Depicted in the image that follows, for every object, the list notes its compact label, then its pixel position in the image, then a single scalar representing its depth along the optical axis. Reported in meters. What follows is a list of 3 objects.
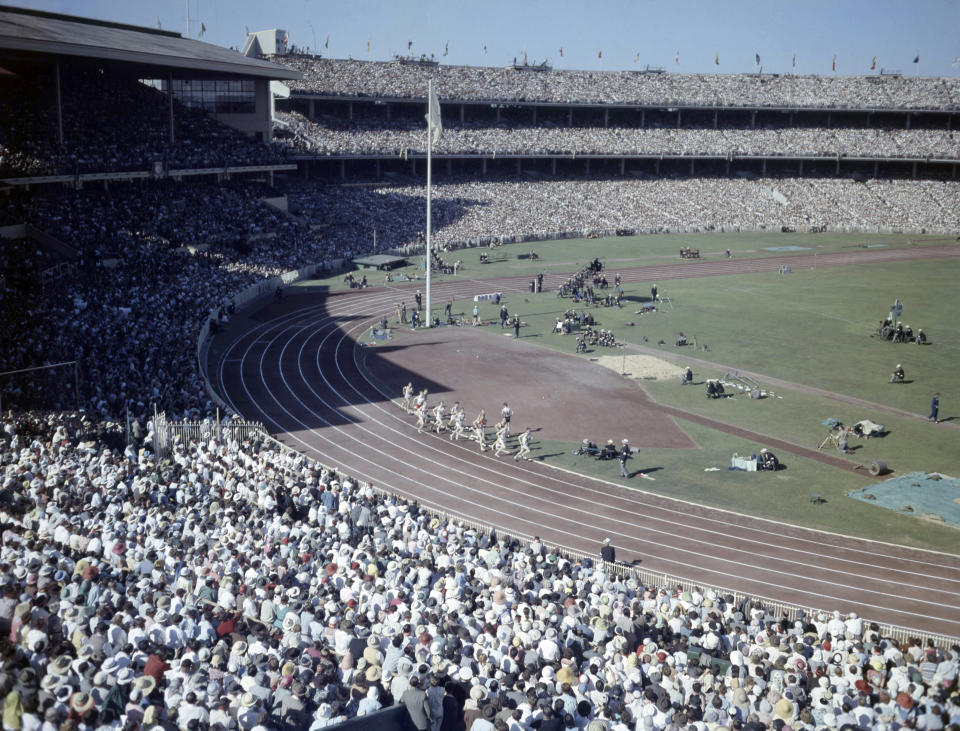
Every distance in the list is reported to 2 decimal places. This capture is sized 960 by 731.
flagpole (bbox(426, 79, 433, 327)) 50.41
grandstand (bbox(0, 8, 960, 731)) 12.84
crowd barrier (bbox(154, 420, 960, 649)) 20.19
